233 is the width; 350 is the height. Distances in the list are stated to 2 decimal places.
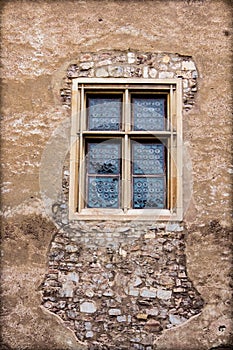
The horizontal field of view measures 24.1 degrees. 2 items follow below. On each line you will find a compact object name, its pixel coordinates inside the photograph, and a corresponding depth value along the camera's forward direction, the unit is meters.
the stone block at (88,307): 4.63
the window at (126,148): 4.91
